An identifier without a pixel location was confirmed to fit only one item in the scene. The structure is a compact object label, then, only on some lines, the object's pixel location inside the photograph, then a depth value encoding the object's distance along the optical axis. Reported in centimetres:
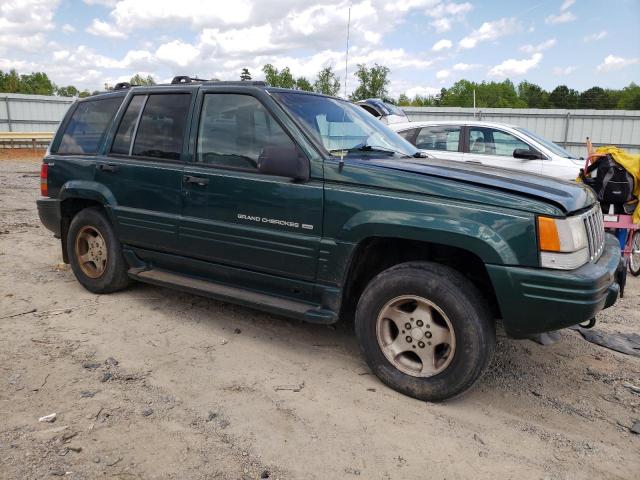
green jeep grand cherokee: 283
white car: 771
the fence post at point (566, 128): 1753
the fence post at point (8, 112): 2406
